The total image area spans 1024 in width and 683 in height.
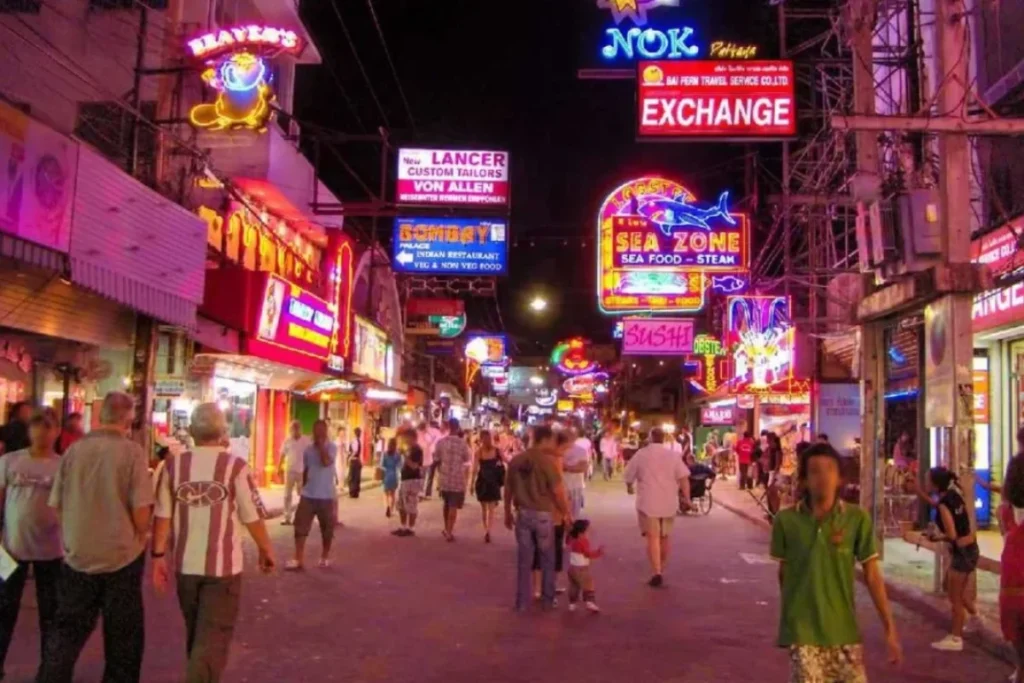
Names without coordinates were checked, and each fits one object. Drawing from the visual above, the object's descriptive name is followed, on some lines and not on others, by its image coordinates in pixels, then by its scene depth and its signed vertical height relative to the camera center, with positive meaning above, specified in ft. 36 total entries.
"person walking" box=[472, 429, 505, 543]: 57.98 -2.10
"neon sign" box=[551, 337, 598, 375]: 193.26 +15.07
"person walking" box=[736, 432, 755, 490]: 99.66 -1.06
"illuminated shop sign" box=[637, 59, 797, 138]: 49.90 +16.09
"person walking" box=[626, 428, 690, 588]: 40.98 -1.66
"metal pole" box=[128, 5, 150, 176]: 50.80 +16.28
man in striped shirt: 19.58 -1.88
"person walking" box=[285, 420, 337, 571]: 43.45 -2.58
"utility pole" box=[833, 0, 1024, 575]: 36.58 +7.36
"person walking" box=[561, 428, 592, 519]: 42.75 -1.19
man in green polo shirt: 16.31 -1.96
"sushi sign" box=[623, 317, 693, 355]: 108.17 +10.84
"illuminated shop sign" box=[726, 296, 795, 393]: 81.82 +8.60
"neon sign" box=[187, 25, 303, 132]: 55.72 +18.55
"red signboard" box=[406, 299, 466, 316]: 147.95 +17.82
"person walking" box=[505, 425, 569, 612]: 34.86 -2.18
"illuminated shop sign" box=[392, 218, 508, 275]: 91.40 +16.25
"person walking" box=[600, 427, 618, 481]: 124.98 -1.00
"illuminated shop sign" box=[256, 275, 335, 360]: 66.54 +7.69
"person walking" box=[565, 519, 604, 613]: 35.27 -3.92
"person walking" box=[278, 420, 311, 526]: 60.23 -1.40
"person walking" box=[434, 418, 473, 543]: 56.75 -1.86
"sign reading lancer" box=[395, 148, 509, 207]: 89.76 +21.82
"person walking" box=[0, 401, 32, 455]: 33.06 -0.36
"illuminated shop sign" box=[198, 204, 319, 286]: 69.21 +13.54
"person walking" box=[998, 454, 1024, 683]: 20.48 -2.52
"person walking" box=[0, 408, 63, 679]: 23.47 -2.18
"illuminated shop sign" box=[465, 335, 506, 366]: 188.22 +16.22
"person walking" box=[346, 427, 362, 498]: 84.33 -3.12
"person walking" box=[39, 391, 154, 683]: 20.40 -2.13
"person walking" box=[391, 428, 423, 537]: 58.13 -2.85
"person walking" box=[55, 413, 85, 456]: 35.97 -0.21
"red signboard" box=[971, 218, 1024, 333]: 48.34 +8.05
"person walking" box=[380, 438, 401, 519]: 66.30 -2.10
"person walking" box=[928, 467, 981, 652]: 29.60 -2.40
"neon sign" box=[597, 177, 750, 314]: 82.94 +15.49
